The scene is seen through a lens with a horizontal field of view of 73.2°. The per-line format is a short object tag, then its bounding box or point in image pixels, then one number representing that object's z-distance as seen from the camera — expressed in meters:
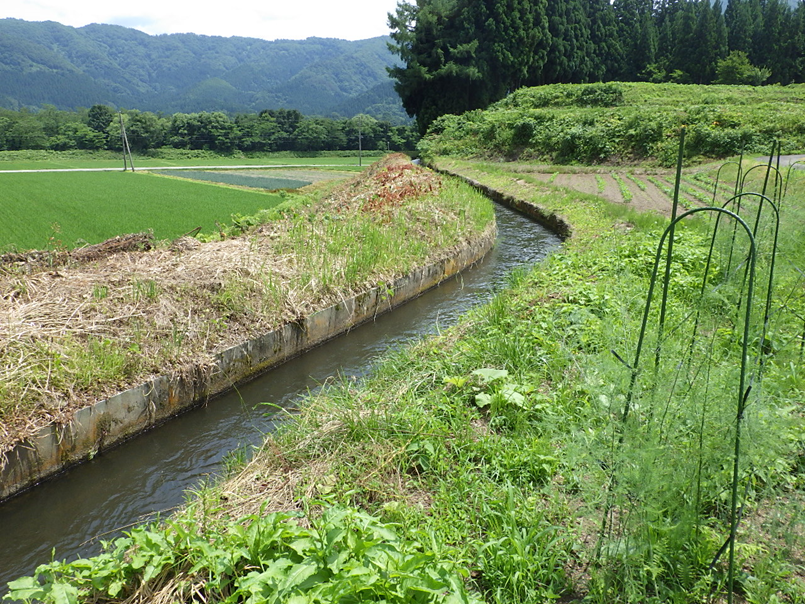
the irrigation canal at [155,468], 3.28
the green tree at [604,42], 43.88
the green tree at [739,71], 40.03
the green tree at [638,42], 44.66
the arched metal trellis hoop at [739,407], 1.58
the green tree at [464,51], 35.44
